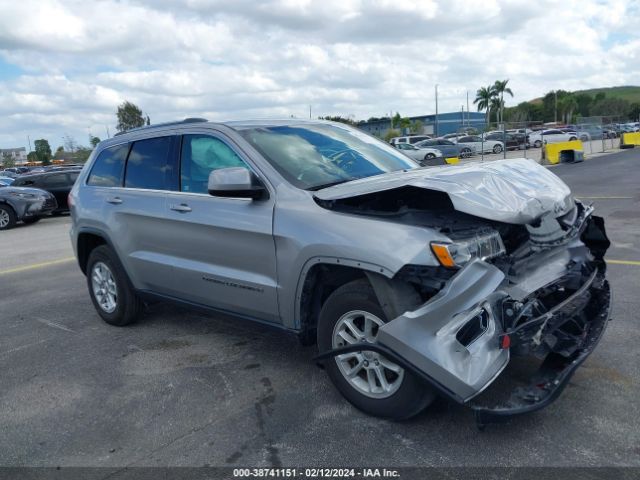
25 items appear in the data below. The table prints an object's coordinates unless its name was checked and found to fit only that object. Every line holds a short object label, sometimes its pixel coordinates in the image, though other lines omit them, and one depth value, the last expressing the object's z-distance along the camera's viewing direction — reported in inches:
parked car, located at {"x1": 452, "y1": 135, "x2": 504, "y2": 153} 1406.3
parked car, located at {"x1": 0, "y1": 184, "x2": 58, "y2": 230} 613.0
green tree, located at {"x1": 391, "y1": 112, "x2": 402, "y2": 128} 3518.0
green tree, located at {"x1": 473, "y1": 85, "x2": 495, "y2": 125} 3828.7
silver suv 117.1
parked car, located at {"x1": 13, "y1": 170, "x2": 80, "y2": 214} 708.7
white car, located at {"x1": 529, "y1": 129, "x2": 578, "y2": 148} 1519.4
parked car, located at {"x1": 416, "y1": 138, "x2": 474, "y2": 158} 1280.8
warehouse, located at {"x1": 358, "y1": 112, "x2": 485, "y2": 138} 3528.5
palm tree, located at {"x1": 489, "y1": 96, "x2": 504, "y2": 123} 3850.1
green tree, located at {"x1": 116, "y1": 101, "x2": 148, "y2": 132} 2687.0
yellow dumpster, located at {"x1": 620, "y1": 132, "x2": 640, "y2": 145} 1390.4
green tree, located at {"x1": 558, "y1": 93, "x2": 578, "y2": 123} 4175.7
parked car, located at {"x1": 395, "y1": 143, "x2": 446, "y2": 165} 1318.8
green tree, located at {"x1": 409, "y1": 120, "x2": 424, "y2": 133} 3155.8
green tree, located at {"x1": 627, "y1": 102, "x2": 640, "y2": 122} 3720.5
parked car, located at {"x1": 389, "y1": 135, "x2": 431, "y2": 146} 1666.5
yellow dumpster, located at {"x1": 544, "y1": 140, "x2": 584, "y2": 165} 964.0
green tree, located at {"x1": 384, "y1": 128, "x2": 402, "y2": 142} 2559.1
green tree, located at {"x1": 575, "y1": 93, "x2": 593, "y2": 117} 4717.8
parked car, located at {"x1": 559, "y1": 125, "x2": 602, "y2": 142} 1429.6
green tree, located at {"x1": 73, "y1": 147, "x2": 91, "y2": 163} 2837.1
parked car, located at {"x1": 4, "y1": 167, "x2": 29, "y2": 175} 1952.8
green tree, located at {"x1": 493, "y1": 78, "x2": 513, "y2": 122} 3754.9
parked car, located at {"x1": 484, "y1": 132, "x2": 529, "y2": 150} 1411.2
